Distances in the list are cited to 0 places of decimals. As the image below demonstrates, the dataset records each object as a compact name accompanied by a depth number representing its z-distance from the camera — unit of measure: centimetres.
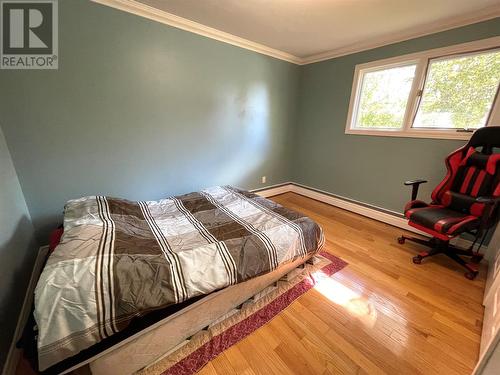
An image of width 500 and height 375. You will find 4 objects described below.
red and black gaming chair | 176
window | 203
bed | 88
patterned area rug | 112
